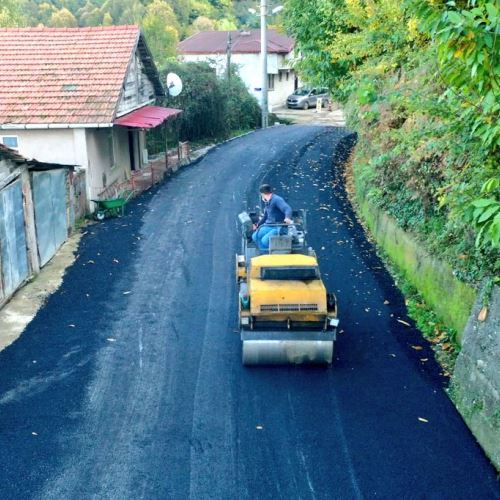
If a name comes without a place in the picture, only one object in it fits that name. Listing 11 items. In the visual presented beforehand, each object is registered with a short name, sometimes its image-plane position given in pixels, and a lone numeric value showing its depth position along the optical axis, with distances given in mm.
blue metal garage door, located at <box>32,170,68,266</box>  13516
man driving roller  10312
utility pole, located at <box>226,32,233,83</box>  33562
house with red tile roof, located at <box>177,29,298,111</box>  45938
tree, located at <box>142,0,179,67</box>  45362
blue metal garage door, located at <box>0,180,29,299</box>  11462
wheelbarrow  16984
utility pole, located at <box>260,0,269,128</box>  35000
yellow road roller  8586
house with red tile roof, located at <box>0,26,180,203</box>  17766
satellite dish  25594
